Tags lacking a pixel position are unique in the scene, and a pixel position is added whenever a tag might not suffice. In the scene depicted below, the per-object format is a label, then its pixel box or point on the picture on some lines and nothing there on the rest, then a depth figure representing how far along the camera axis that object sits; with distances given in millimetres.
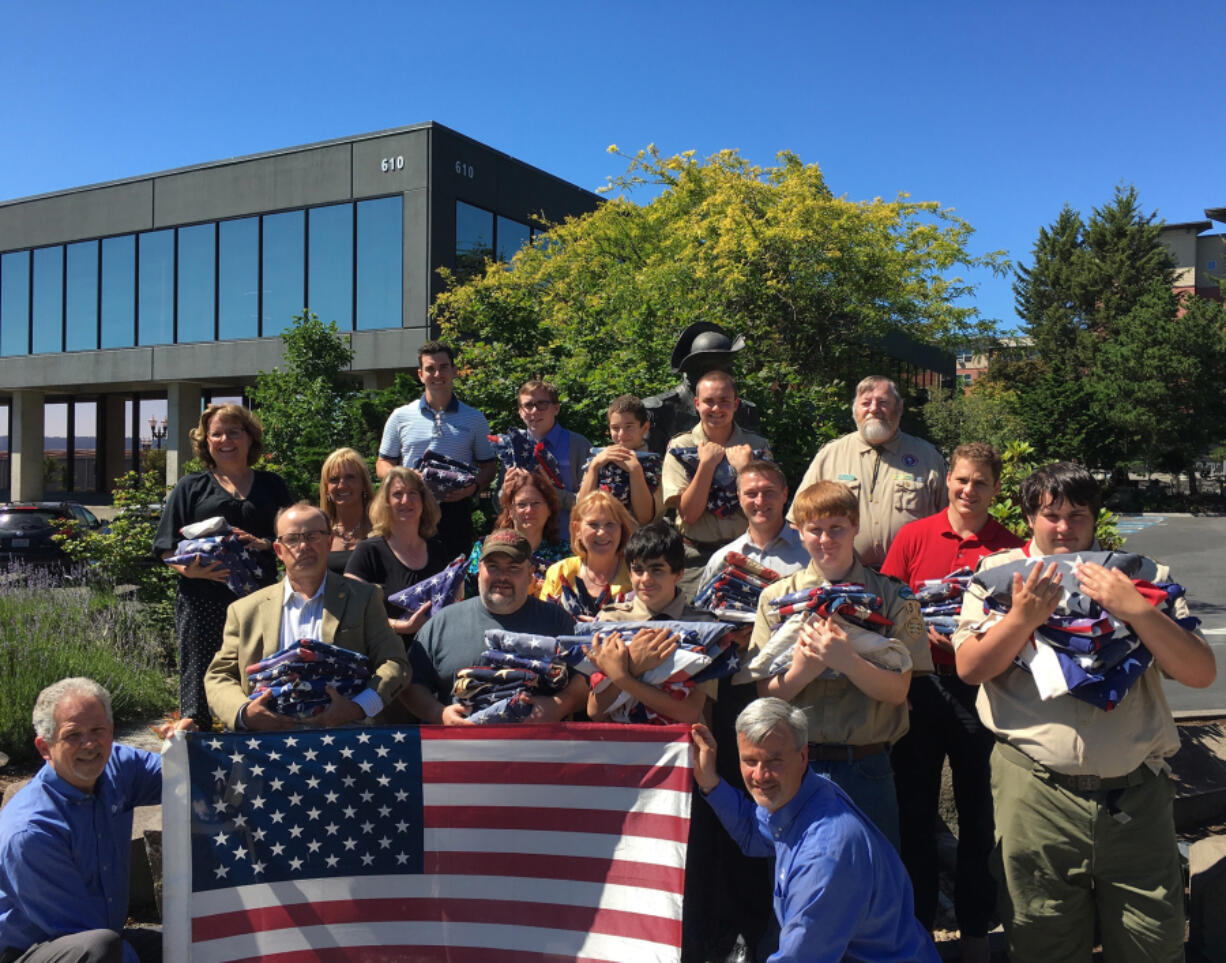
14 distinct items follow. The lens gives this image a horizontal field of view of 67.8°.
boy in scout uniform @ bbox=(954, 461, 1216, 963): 3201
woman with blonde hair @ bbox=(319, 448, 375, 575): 5293
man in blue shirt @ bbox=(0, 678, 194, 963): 3432
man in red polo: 4184
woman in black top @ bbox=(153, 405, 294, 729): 4953
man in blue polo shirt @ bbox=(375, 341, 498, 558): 6258
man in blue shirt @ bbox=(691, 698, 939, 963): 2930
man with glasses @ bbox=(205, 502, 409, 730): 3834
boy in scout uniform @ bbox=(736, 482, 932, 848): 3521
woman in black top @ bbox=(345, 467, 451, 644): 4742
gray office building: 27453
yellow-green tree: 21000
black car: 16609
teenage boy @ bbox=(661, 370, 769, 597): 5070
